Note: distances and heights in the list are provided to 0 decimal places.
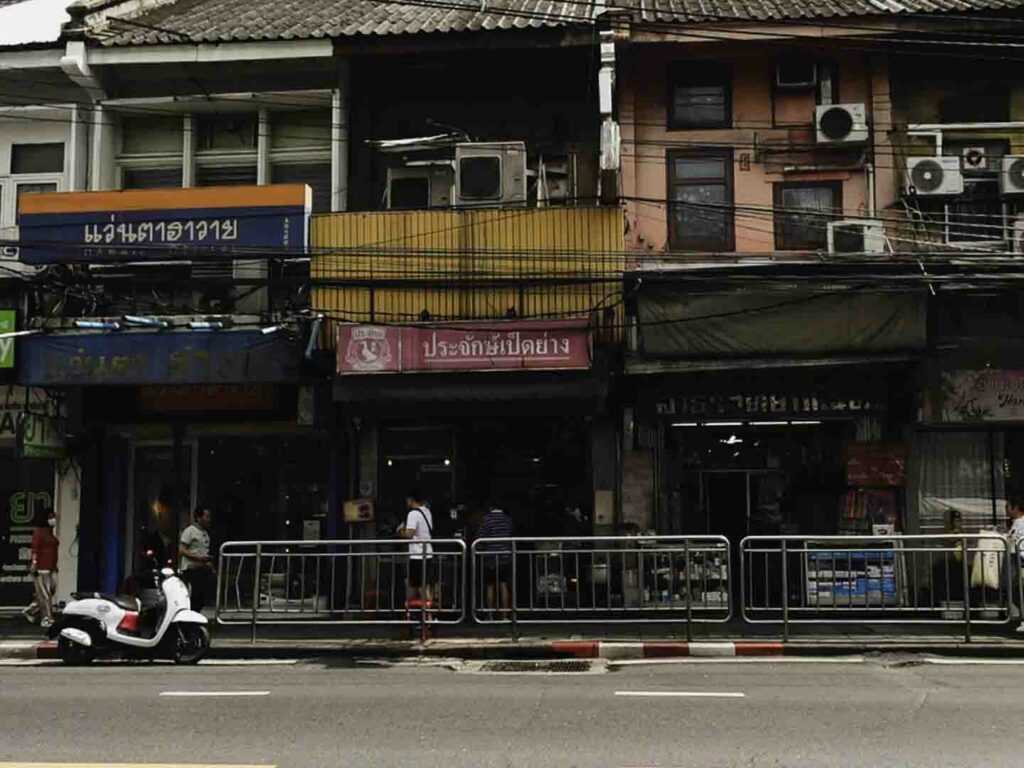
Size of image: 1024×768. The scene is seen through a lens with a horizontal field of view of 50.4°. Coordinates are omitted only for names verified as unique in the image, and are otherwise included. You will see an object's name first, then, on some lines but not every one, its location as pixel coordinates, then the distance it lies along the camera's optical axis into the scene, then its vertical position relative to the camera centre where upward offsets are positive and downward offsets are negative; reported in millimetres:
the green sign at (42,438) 16389 +1200
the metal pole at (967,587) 11938 -830
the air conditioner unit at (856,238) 16062 +4023
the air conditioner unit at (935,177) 15773 +4830
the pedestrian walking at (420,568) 12664 -631
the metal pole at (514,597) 12453 -958
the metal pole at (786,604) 12195 -1025
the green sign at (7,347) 16344 +2538
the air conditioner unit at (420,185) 17359 +5236
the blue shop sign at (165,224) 16172 +4325
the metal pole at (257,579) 12914 -754
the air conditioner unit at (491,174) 16312 +5063
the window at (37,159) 18109 +5918
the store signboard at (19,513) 17797 +59
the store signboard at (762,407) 16188 +1568
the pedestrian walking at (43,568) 15742 -746
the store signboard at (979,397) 15867 +1652
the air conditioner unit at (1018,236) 15969 +4012
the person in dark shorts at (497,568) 12672 -633
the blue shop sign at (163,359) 15945 +2294
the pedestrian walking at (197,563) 15047 -660
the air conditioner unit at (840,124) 16297 +5770
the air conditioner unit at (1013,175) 15938 +4886
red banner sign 15430 +2368
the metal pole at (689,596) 12445 -951
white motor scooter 11977 -1212
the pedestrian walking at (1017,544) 12141 -378
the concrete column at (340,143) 17312 +5929
